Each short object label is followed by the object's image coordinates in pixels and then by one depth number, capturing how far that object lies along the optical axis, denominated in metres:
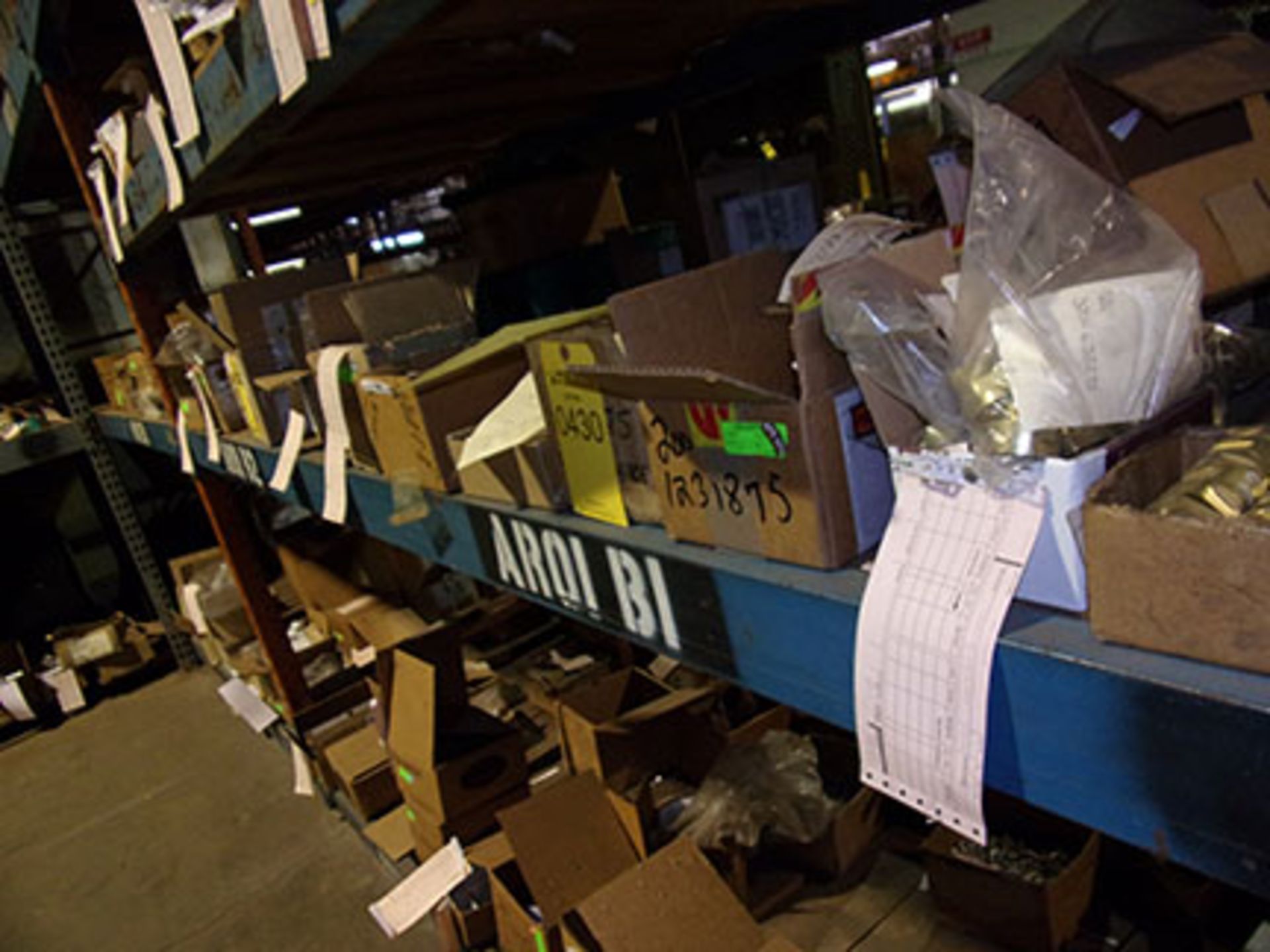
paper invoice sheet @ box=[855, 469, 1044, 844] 0.47
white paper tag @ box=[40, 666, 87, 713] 3.24
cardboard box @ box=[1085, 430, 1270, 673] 0.38
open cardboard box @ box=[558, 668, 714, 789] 1.69
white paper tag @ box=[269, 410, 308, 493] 1.45
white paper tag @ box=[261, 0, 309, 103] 0.76
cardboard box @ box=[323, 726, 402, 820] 2.08
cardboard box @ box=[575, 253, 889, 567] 0.60
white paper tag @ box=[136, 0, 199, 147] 1.04
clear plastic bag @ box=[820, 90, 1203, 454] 0.49
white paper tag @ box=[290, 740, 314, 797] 2.39
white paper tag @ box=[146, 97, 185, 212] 1.23
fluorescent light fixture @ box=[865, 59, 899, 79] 5.84
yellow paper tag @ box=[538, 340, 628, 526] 0.82
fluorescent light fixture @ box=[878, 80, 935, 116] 5.80
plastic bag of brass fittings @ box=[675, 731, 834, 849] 1.61
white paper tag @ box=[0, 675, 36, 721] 3.11
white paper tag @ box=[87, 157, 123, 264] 1.69
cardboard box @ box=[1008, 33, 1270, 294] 0.69
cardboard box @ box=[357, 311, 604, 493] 1.01
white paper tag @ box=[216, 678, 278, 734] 2.65
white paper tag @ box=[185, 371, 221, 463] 1.88
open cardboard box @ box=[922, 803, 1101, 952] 1.31
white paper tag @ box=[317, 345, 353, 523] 1.28
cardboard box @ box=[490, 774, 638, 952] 1.44
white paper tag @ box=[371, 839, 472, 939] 1.63
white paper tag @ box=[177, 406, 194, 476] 2.12
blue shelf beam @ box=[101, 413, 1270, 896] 0.39
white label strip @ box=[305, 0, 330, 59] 0.71
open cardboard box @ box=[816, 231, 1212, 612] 0.45
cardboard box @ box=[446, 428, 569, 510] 0.90
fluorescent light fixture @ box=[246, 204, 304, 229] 3.72
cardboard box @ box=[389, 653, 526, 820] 1.67
